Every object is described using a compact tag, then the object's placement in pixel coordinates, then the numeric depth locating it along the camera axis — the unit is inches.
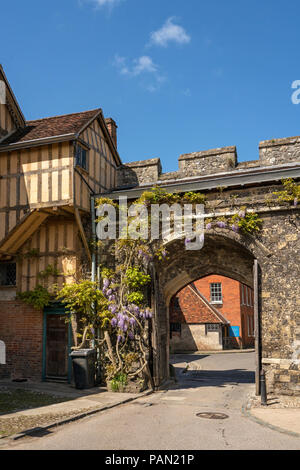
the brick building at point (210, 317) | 1169.4
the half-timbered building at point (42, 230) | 505.7
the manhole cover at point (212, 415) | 351.9
